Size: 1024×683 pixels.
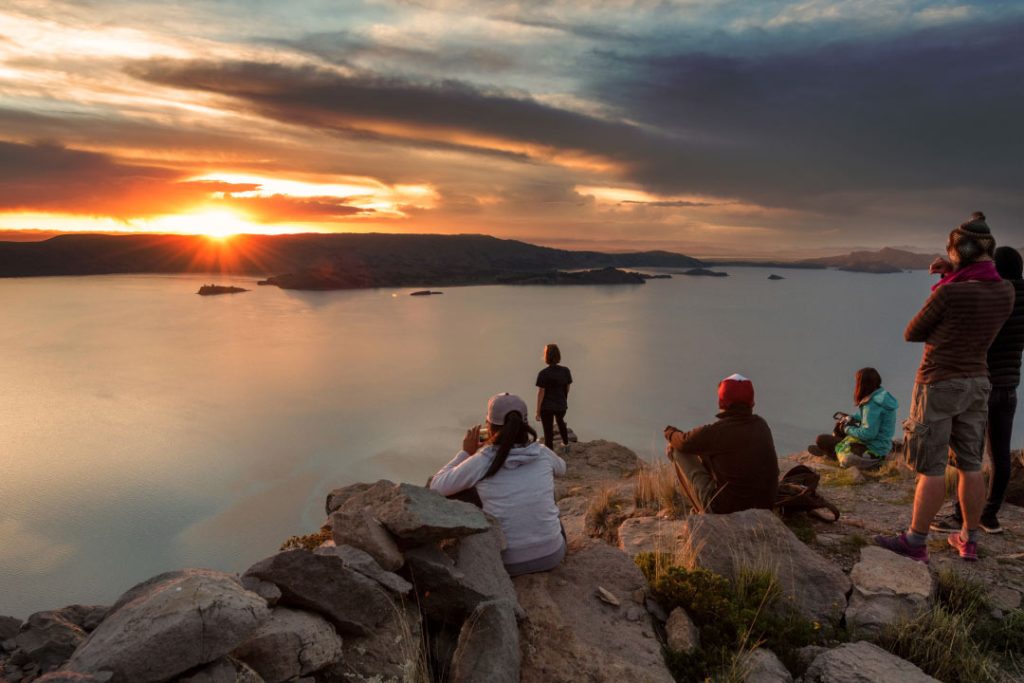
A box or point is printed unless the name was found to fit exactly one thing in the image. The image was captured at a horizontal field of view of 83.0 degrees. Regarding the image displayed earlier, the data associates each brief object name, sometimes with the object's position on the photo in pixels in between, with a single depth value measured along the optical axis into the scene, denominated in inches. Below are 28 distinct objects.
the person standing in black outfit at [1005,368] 202.8
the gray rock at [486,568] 160.6
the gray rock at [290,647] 120.6
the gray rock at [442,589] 156.6
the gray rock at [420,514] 159.2
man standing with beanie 183.6
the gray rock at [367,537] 157.2
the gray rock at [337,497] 251.4
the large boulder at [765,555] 191.2
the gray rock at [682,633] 168.2
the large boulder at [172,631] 101.1
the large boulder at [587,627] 151.7
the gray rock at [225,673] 106.7
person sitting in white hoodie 180.9
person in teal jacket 337.7
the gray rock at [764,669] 155.8
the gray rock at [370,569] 150.4
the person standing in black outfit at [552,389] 448.5
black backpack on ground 242.2
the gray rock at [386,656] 132.1
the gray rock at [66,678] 91.9
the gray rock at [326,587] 137.6
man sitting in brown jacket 212.1
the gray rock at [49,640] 116.3
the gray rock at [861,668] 152.6
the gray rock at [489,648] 134.6
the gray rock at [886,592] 181.5
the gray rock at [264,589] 133.3
